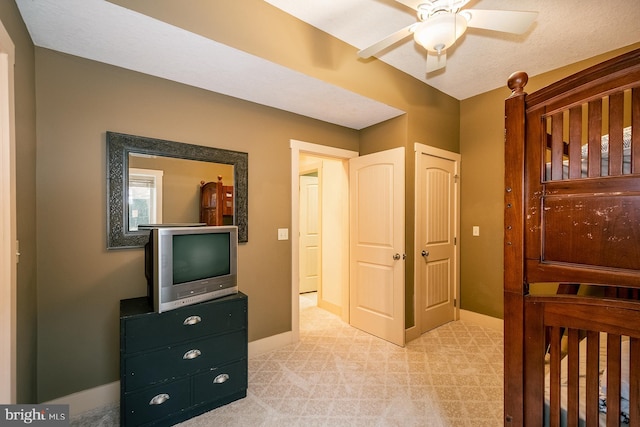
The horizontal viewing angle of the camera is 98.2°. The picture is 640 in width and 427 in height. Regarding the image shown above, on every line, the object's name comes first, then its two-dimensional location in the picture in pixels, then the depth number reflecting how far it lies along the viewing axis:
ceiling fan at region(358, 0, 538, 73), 1.46
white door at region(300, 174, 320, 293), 4.75
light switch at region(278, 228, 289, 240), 2.79
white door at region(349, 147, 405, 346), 2.82
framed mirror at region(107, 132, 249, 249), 1.94
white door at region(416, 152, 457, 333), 3.00
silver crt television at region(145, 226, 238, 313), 1.73
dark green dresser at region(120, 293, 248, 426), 1.63
